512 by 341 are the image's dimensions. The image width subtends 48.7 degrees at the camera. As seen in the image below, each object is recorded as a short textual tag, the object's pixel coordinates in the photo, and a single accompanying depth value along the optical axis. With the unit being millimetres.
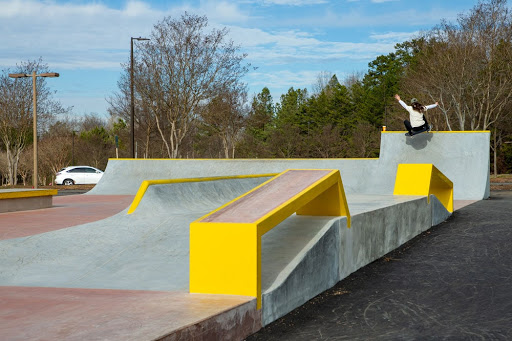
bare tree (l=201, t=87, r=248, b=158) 39562
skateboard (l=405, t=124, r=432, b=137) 19708
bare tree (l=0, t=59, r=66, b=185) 40844
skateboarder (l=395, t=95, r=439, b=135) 19219
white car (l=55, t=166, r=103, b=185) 37156
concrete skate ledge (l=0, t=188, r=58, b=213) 13359
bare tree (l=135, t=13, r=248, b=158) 36281
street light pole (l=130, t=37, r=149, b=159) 31253
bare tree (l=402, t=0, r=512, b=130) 35219
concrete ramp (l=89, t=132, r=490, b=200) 19469
